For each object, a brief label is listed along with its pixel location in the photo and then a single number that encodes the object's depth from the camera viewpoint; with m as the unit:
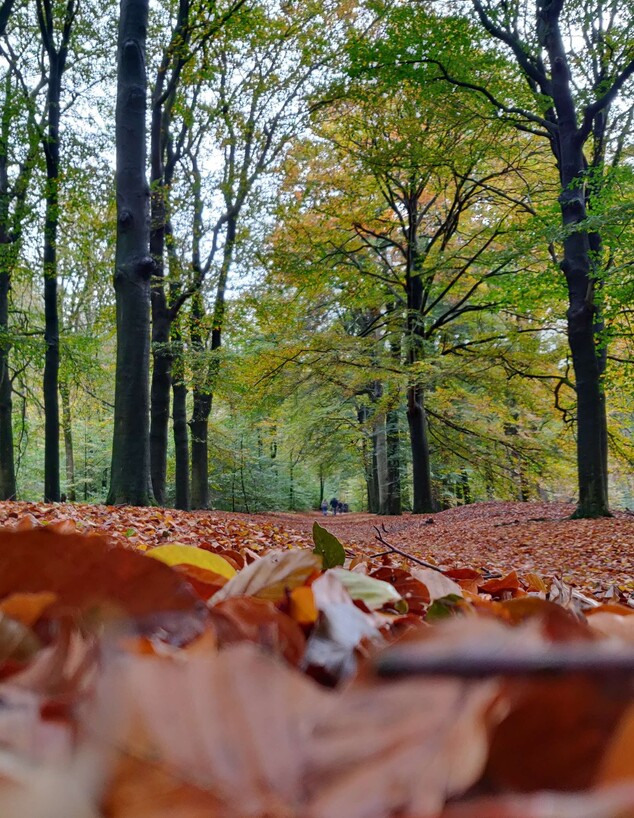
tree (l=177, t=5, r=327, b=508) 13.34
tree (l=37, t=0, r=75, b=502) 10.09
